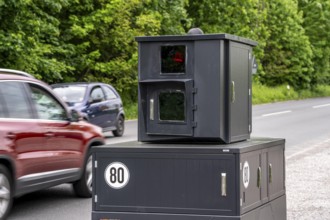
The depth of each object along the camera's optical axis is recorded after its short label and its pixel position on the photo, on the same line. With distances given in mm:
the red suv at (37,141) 8852
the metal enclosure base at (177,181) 5508
